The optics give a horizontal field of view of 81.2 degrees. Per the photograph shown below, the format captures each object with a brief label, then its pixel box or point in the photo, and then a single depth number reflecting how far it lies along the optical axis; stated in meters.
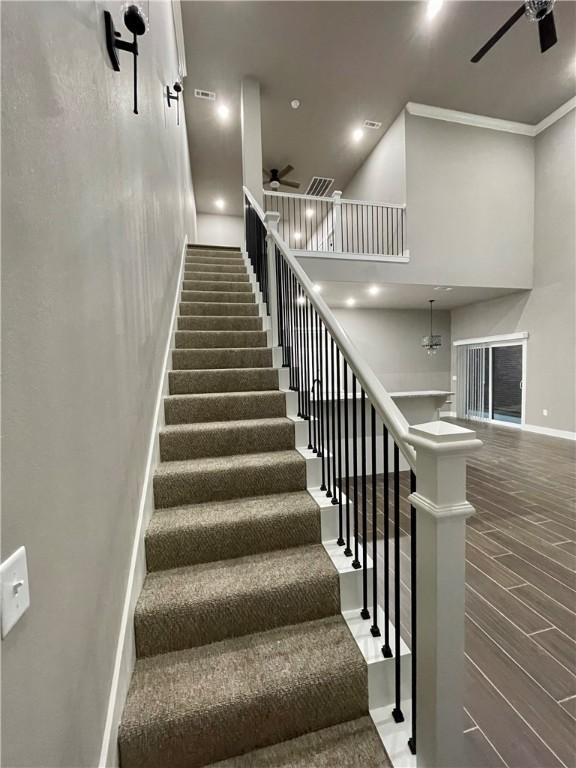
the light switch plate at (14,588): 0.50
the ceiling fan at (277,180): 6.61
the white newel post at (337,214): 5.65
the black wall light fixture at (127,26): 1.14
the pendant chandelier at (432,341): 7.46
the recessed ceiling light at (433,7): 4.29
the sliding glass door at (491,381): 7.36
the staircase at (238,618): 1.05
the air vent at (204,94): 5.64
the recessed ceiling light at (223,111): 6.00
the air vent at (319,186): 8.16
